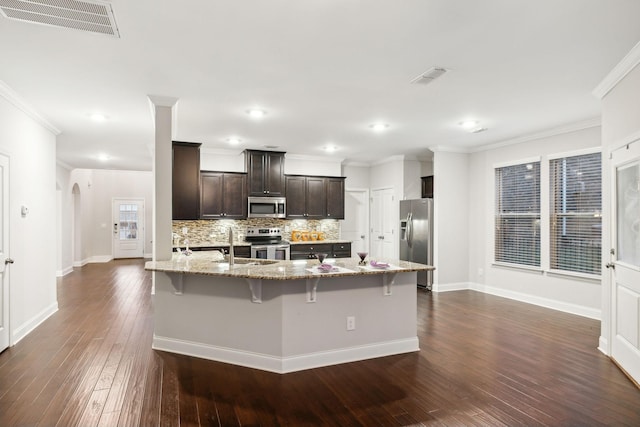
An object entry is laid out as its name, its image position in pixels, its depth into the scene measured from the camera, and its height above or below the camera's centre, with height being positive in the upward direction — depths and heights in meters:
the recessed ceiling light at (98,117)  4.71 +1.25
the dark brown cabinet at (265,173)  7.13 +0.80
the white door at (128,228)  11.98 -0.48
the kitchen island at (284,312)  3.32 -0.94
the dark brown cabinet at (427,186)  7.64 +0.58
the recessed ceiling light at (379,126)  5.27 +1.27
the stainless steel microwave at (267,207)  7.13 +0.13
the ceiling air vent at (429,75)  3.31 +1.28
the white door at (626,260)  3.10 -0.41
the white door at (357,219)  8.80 -0.12
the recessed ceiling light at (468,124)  5.07 +1.27
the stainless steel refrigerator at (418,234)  6.95 -0.39
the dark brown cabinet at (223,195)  6.89 +0.35
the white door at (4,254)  3.77 -0.42
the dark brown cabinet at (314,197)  7.62 +0.36
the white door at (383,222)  8.23 -0.19
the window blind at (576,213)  5.05 +0.02
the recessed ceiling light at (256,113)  4.55 +1.27
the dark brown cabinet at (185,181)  5.32 +0.48
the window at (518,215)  5.92 -0.01
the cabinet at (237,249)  6.60 -0.64
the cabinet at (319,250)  7.43 -0.74
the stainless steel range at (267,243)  6.94 -0.57
